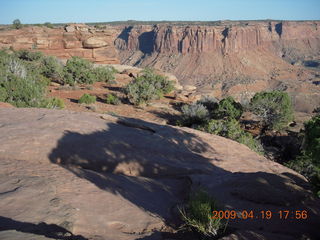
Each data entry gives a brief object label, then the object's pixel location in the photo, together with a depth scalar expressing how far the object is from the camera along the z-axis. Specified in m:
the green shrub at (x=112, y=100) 15.59
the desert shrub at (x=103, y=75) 22.02
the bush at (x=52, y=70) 19.56
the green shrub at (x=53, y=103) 11.52
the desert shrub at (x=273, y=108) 16.30
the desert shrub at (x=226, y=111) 16.25
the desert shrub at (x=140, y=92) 16.25
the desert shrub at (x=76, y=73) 19.39
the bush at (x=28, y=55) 23.48
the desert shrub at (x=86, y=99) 14.46
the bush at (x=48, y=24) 33.73
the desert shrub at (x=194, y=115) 14.60
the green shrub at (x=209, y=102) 18.26
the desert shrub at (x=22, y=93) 11.30
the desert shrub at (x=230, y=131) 11.08
